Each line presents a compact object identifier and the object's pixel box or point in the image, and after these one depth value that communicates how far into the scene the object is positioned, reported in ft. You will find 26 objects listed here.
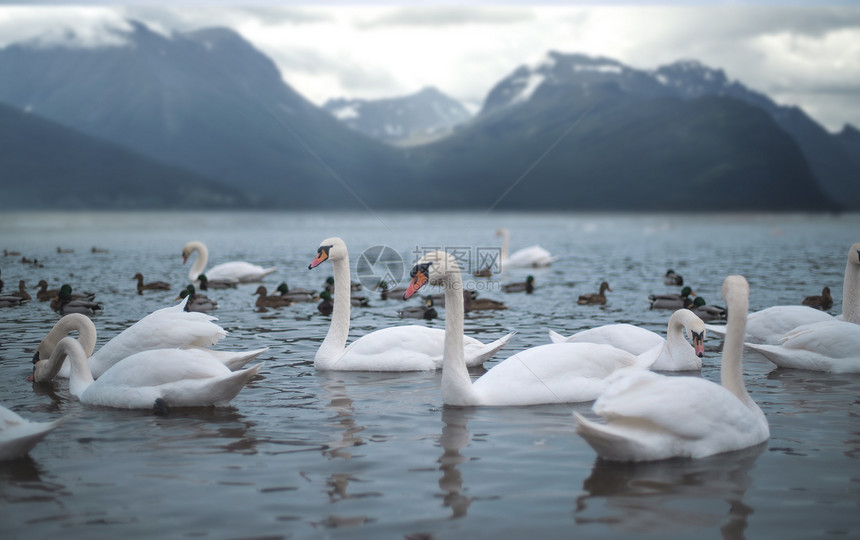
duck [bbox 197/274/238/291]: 65.98
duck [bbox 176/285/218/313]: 51.48
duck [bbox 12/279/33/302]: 53.98
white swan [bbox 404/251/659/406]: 25.40
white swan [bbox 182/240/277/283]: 71.41
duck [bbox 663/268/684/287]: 67.21
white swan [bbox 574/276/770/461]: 18.88
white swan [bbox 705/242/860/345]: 35.70
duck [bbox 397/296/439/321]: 49.85
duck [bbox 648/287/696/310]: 51.08
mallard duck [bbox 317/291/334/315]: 51.88
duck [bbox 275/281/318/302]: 57.52
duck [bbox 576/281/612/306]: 54.54
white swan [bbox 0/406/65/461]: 19.29
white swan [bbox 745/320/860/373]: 30.76
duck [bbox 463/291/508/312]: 52.70
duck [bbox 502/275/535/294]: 64.64
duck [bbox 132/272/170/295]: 62.08
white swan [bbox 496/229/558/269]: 92.07
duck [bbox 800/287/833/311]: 50.26
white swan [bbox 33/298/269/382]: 28.76
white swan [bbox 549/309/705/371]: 29.22
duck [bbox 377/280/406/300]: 61.99
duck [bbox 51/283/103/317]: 47.52
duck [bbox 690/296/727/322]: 46.14
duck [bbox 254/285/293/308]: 53.52
